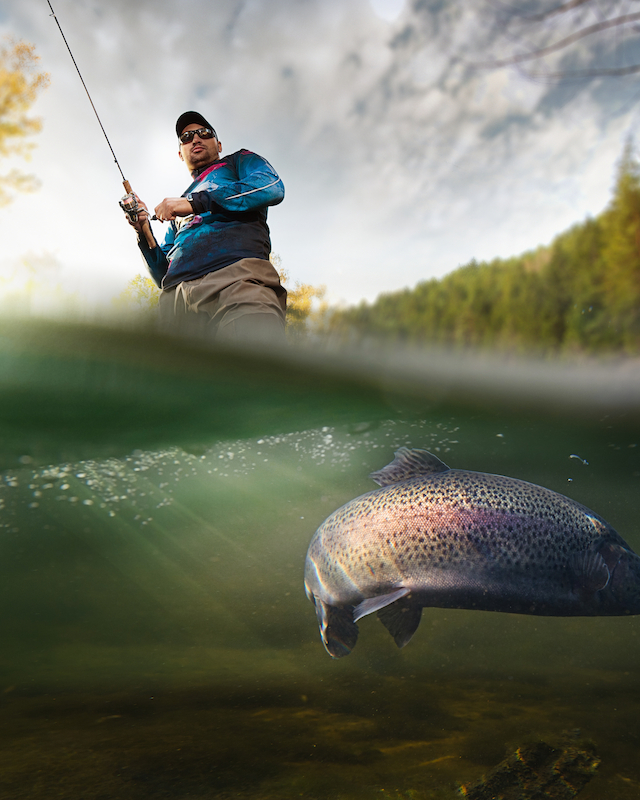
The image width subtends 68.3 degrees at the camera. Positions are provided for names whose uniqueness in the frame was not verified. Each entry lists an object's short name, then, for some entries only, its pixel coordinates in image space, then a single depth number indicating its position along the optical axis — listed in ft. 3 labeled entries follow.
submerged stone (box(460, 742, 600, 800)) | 3.35
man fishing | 7.37
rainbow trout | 4.42
